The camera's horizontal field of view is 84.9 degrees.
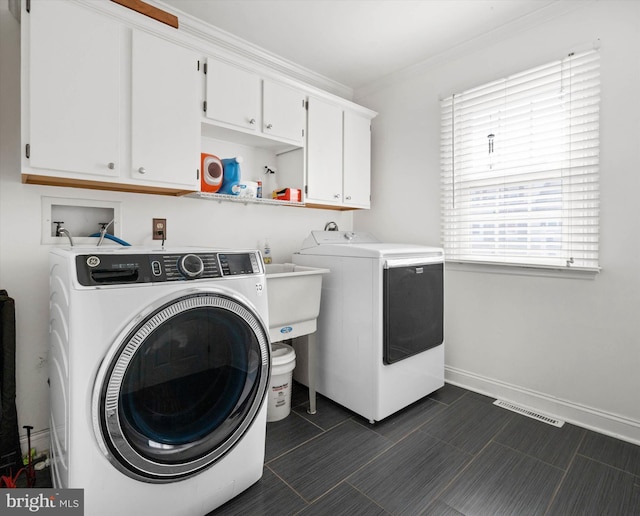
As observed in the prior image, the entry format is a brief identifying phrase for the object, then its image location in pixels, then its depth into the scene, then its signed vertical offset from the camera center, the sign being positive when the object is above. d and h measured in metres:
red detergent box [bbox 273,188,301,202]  2.48 +0.45
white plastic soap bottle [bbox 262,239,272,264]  2.63 +0.03
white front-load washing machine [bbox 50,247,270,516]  1.09 -0.43
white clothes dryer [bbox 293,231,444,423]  2.07 -0.43
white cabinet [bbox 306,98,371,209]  2.59 +0.80
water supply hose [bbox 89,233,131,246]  1.86 +0.10
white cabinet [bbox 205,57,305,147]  2.03 +0.97
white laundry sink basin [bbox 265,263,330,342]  1.94 -0.27
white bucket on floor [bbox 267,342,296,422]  2.11 -0.80
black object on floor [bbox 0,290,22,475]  1.59 -0.61
